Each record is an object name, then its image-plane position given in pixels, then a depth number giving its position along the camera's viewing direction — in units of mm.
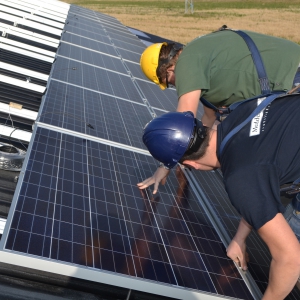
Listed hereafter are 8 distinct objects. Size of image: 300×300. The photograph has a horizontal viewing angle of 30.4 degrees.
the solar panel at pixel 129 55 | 11961
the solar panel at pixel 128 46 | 13581
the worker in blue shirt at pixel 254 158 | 3035
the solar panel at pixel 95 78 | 7801
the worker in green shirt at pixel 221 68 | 4598
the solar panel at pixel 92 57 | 9841
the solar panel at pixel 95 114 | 5711
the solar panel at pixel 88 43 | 11695
